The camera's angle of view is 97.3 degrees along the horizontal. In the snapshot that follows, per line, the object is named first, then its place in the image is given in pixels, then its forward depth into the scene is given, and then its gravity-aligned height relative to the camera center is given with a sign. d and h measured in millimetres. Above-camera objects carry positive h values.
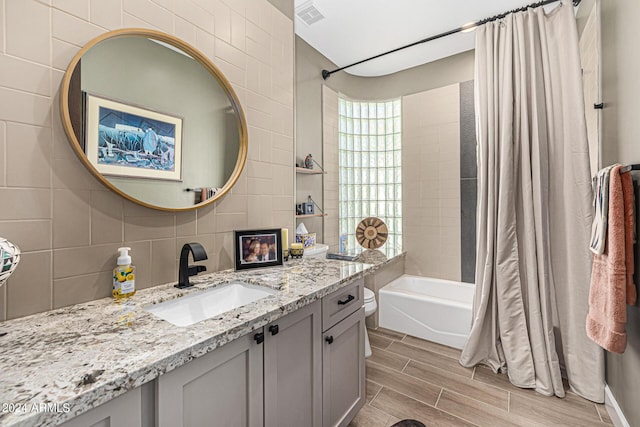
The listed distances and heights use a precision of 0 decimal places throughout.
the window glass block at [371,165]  3244 +599
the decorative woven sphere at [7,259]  644 -93
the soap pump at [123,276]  989 -205
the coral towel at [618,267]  1146 -221
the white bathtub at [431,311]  2289 -832
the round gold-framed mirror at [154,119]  952 +395
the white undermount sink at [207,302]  1031 -341
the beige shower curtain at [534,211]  1717 +21
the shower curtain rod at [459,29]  1953 +1492
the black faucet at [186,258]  1103 -166
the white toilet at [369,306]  2180 -728
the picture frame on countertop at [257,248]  1407 -159
